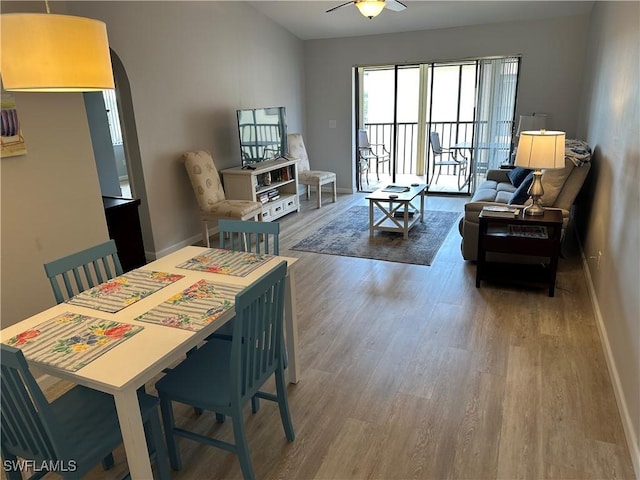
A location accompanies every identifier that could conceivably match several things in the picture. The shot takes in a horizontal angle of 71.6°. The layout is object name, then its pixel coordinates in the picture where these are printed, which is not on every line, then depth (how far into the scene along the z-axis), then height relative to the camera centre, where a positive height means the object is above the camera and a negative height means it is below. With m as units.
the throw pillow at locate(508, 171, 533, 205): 3.92 -0.73
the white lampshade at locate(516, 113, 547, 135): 5.61 -0.17
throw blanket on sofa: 3.61 -0.38
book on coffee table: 5.07 -0.84
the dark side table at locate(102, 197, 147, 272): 3.61 -0.85
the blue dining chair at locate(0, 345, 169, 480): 1.28 -1.01
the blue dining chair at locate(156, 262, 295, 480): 1.65 -1.00
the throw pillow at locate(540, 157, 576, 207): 3.64 -0.58
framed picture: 2.25 -0.01
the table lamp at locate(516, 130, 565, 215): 3.11 -0.28
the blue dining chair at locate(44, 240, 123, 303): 1.92 -0.61
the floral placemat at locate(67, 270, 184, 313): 1.84 -0.71
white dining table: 1.36 -0.74
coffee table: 4.75 -1.04
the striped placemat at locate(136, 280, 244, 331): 1.67 -0.72
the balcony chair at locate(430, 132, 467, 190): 7.30 -0.83
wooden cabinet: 5.13 -0.81
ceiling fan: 3.68 +0.88
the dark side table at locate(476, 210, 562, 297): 3.29 -0.98
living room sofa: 3.64 -0.67
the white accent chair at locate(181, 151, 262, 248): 4.55 -0.80
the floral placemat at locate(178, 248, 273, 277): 2.15 -0.70
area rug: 4.39 -1.32
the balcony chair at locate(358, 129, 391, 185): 7.61 -0.73
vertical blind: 6.02 -0.01
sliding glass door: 6.17 -0.10
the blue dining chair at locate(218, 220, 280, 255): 2.42 -0.59
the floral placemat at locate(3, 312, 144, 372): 1.46 -0.73
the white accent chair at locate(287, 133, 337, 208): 6.30 -0.77
